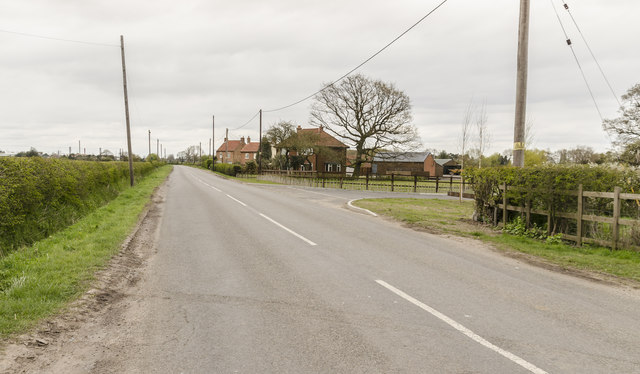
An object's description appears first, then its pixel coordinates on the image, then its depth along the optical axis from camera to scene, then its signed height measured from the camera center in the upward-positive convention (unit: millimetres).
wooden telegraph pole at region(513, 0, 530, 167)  10203 +2673
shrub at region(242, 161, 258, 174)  56875 -119
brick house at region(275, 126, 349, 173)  48606 +2854
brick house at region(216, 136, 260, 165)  109625 +5234
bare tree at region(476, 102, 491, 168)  26600 +2275
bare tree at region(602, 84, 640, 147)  33250 +4628
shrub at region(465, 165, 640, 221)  8469 -280
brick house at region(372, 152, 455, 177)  78562 +773
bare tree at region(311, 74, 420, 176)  45062 +7202
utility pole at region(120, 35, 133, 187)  26875 +4930
